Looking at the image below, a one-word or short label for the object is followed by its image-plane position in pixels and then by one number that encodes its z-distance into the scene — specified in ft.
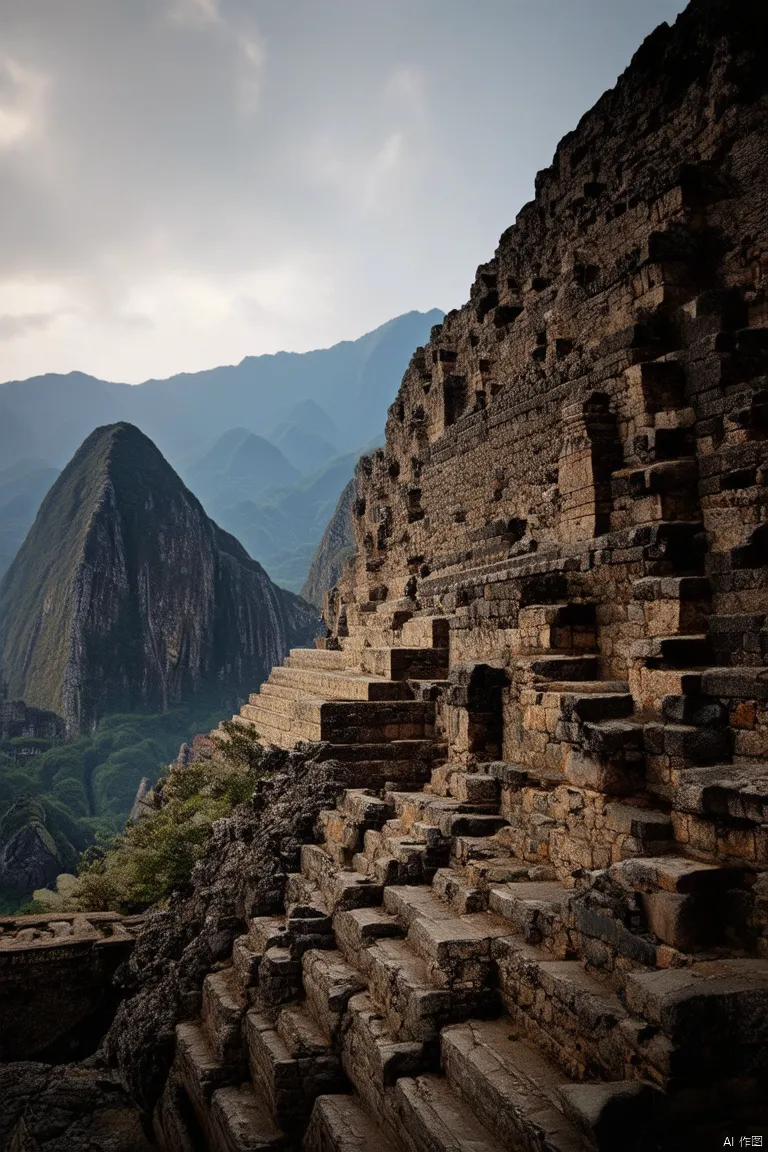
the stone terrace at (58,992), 46.50
